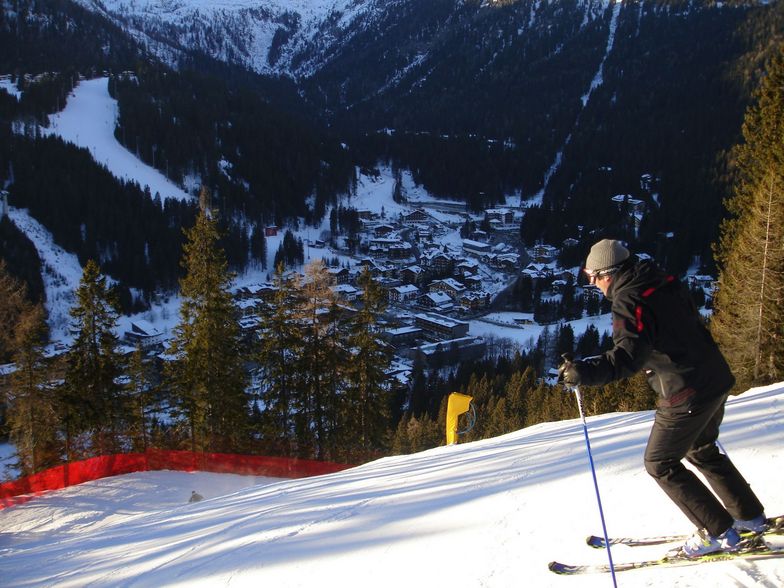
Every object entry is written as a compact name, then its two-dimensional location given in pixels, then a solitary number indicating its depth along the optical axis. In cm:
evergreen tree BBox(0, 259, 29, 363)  1355
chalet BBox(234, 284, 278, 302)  5575
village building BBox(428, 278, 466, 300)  5922
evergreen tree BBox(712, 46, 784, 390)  1380
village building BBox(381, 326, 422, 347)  4622
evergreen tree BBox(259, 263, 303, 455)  1508
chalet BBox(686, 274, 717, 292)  5756
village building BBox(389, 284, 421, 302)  5953
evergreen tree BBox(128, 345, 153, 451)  1565
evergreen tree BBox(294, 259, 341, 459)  1514
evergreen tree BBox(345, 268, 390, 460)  1554
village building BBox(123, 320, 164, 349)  4616
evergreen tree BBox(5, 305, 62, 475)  1337
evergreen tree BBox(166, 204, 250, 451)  1464
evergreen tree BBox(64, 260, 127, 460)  1488
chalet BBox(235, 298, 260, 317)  5399
